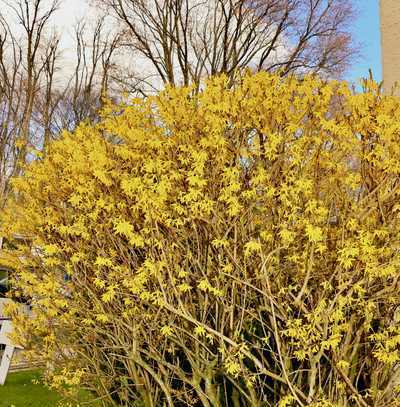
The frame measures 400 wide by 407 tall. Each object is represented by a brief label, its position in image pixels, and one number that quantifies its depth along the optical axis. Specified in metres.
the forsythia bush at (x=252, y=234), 3.58
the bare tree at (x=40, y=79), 17.23
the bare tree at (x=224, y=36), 14.84
